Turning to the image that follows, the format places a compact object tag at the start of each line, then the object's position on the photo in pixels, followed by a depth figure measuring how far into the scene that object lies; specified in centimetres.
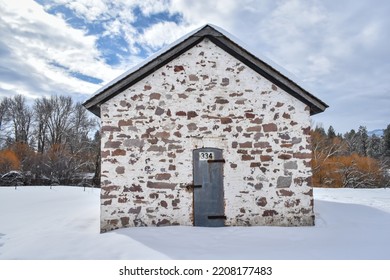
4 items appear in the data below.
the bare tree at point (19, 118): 3659
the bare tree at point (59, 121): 3642
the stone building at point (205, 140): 642
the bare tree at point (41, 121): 3666
